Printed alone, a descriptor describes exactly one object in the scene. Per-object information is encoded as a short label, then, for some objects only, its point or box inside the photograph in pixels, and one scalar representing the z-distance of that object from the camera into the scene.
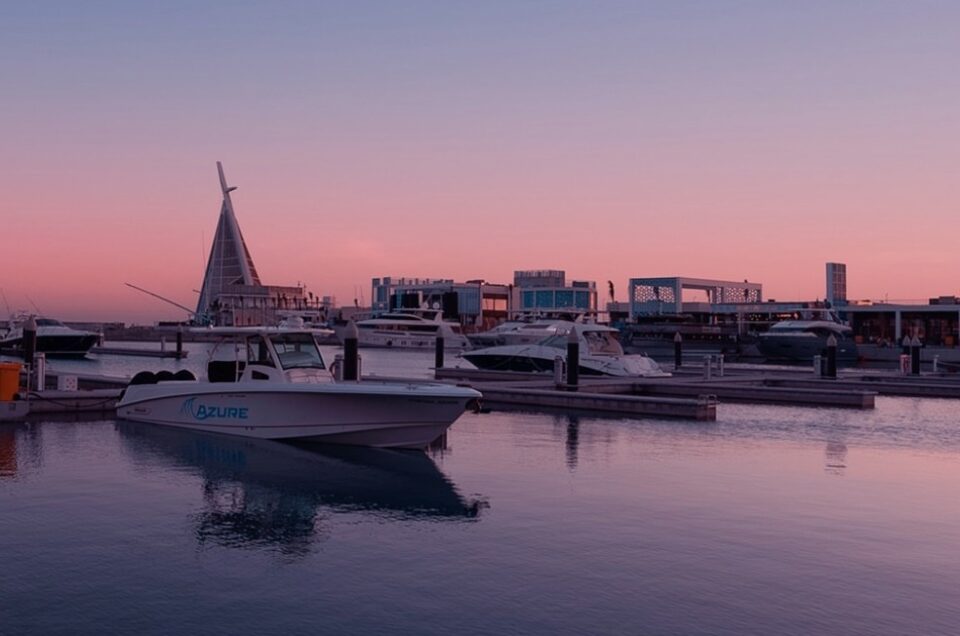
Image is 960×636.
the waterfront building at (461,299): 134.62
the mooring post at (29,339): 31.25
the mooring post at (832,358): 40.97
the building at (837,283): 108.21
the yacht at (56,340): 71.62
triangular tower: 125.75
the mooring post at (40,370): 27.70
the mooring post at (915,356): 45.91
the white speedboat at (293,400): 19.70
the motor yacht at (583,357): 40.91
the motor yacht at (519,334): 72.25
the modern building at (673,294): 113.25
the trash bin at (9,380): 24.16
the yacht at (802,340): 76.69
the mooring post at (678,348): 53.38
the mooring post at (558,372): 34.22
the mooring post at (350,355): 27.56
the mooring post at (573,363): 33.59
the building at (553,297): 137.50
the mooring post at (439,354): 48.47
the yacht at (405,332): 102.31
